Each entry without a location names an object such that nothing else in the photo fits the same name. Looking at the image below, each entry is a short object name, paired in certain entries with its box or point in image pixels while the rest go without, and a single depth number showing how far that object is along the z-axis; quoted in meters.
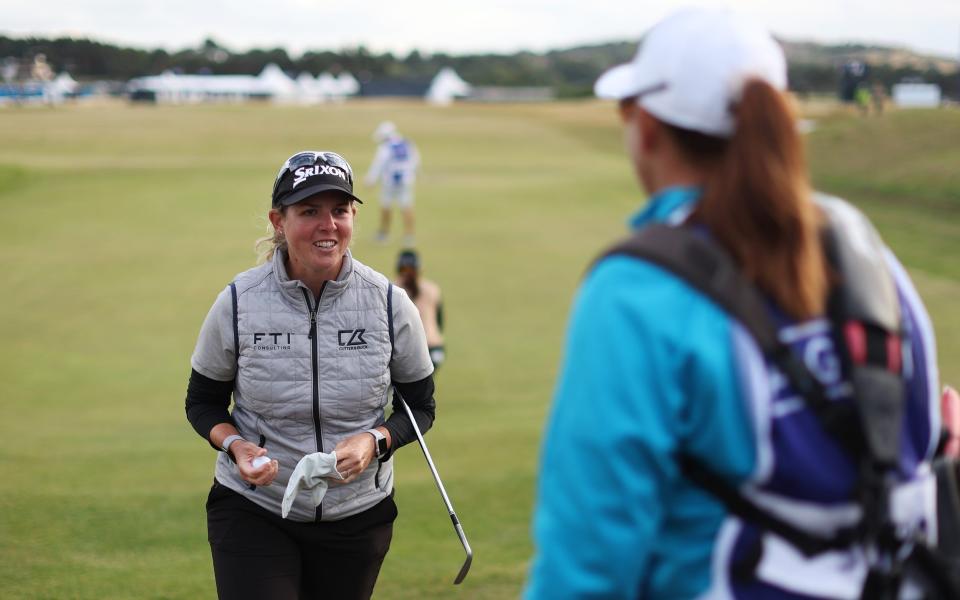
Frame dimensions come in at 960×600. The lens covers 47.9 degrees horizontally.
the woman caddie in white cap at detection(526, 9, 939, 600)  1.75
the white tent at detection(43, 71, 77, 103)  91.12
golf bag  1.77
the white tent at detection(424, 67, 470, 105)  121.75
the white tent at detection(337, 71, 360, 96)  131.38
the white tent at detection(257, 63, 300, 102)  122.75
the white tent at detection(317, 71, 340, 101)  127.62
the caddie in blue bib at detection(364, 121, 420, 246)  22.89
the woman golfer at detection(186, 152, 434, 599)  3.71
